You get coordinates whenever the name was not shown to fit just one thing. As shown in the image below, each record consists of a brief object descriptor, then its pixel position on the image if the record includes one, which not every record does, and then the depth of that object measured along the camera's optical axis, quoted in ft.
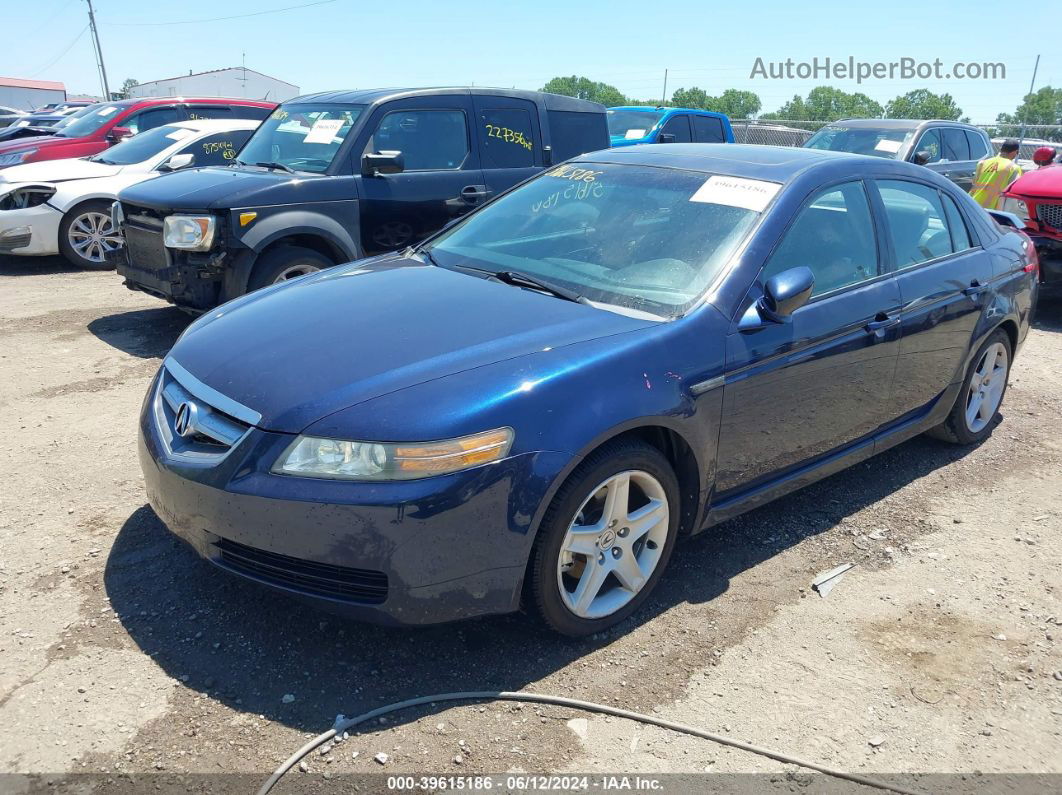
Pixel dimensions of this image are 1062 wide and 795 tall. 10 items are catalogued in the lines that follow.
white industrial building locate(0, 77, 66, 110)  209.97
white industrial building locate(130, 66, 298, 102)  165.68
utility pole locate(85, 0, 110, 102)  193.89
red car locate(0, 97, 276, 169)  36.76
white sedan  29.09
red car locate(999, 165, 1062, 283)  27.43
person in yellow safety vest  31.30
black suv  19.88
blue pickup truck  41.73
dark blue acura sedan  8.56
